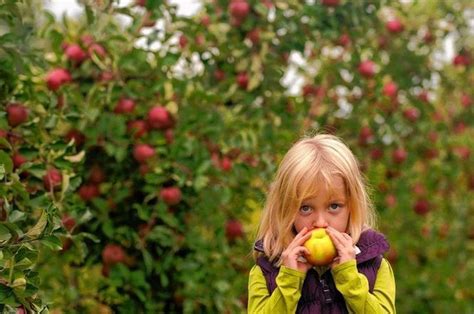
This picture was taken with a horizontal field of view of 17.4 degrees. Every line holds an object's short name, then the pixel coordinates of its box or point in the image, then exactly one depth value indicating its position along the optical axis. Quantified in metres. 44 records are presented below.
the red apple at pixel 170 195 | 5.77
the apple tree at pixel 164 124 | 5.07
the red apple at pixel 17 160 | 4.86
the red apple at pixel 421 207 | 9.17
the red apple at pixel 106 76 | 5.78
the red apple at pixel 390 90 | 8.15
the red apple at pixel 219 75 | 6.67
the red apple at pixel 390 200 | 8.69
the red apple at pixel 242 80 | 6.60
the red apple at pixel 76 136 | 5.70
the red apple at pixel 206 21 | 6.64
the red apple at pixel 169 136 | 5.91
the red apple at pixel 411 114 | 8.40
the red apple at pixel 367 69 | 7.46
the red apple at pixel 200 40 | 6.45
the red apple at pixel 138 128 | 5.82
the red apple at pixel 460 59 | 9.44
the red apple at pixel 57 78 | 5.43
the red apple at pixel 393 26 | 8.47
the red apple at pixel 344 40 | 7.43
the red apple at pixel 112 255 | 5.77
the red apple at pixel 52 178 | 4.92
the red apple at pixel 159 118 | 5.77
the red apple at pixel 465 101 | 9.65
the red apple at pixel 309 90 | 7.65
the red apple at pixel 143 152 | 5.73
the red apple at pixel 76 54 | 5.71
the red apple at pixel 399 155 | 8.39
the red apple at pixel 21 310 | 3.66
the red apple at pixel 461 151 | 9.53
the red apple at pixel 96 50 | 5.69
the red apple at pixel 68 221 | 5.14
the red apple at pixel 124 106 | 5.74
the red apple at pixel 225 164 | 6.23
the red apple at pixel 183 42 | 6.31
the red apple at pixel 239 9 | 6.52
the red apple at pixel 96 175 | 5.86
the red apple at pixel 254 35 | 6.63
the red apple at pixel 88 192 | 5.80
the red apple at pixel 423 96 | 8.51
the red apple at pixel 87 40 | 5.74
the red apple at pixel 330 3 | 6.82
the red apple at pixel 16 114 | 4.86
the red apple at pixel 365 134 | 7.92
